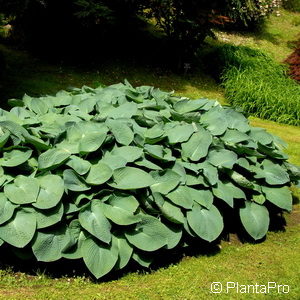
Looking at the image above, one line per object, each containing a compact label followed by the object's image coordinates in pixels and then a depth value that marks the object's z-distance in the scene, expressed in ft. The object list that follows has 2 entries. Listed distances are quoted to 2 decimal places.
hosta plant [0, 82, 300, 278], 10.92
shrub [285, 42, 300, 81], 38.29
